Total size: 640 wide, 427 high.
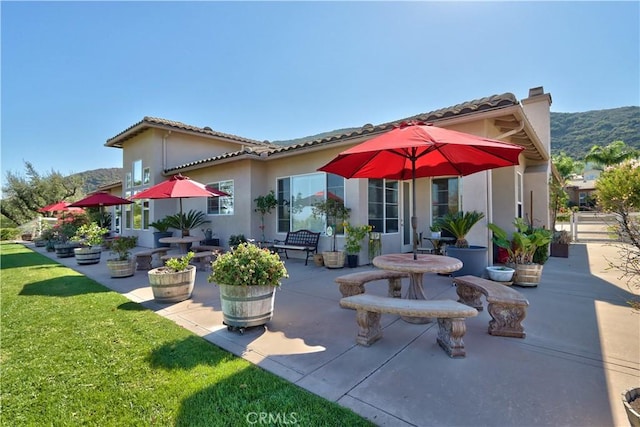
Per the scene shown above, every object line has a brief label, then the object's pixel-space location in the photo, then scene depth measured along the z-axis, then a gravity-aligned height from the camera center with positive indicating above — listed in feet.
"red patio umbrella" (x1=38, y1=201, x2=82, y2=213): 47.44 +1.77
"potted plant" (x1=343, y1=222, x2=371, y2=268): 25.96 -2.35
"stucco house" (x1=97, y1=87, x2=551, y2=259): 21.11 +3.31
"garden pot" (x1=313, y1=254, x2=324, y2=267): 27.47 -4.36
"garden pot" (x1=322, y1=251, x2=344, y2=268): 25.82 -4.03
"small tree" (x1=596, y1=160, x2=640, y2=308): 7.94 +0.37
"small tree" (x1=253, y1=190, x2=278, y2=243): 32.71 +1.43
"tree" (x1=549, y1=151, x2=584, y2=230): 34.78 +1.93
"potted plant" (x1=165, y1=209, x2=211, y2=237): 36.84 -0.45
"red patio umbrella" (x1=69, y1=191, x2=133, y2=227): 34.27 +1.99
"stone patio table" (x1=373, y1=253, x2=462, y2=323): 11.82 -2.22
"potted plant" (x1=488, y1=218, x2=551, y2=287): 18.73 -2.66
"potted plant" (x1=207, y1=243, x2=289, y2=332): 11.96 -2.88
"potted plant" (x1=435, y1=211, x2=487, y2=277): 19.85 -2.50
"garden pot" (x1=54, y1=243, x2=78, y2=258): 36.29 -4.11
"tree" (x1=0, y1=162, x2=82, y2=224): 83.56 +7.26
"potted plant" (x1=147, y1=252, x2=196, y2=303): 16.20 -3.78
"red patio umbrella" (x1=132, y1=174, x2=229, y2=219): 22.88 +2.19
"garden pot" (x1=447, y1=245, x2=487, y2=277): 19.81 -3.20
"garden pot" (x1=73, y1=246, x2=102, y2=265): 29.50 -3.90
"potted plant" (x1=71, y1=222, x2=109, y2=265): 28.89 -2.95
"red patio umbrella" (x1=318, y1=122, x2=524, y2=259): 10.31 +2.68
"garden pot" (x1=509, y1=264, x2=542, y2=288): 18.66 -4.07
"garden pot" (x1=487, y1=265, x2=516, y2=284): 18.81 -4.05
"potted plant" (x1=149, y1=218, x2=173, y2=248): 43.34 -2.82
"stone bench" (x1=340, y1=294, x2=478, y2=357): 9.63 -3.44
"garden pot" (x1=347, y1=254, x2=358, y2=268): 26.23 -4.28
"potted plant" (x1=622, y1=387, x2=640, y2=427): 4.98 -3.69
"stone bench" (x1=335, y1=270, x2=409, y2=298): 14.58 -3.47
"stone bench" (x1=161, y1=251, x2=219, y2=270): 25.44 -4.17
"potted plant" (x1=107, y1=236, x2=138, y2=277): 23.18 -3.59
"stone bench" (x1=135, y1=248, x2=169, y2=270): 26.45 -4.05
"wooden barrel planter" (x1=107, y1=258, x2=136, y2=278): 23.09 -4.14
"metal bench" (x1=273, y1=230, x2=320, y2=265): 28.81 -2.89
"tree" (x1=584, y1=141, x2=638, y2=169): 87.91 +18.46
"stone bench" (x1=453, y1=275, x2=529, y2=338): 11.14 -3.91
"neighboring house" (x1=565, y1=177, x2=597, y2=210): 87.31 +7.00
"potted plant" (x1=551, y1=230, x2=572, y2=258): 32.35 -3.81
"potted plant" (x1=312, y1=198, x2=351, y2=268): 25.91 -0.33
